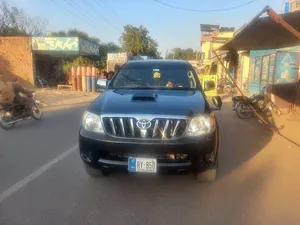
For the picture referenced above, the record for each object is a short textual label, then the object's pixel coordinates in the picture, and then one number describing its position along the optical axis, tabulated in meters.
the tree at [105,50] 23.90
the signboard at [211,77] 13.75
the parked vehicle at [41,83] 16.92
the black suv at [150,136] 2.59
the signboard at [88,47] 16.45
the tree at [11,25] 28.47
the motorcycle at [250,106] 7.45
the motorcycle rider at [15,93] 6.19
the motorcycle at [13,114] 6.08
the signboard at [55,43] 15.46
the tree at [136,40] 33.84
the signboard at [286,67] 8.57
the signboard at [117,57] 19.85
